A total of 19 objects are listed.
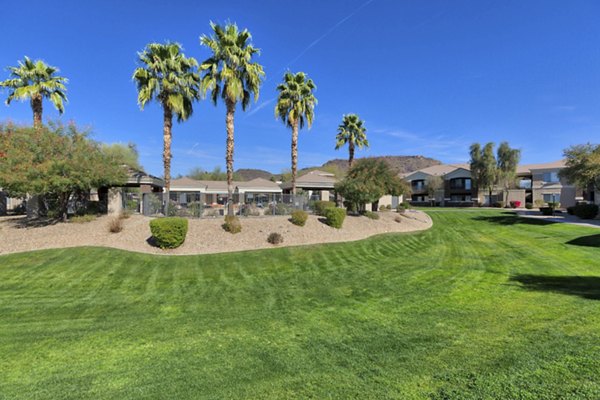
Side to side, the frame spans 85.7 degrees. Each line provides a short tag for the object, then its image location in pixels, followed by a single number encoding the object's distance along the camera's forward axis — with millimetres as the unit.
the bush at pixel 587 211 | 31500
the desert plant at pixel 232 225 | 17828
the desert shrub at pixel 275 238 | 17312
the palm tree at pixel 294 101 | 26891
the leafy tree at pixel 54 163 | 16484
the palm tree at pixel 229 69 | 20156
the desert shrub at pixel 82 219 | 19062
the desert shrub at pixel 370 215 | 25641
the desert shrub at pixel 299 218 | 20172
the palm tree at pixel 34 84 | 22047
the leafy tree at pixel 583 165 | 27706
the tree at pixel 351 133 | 36000
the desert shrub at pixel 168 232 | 15312
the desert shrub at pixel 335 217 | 21047
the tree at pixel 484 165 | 57219
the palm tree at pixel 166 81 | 21047
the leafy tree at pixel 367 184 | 25031
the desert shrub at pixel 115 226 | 17266
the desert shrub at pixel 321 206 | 23672
